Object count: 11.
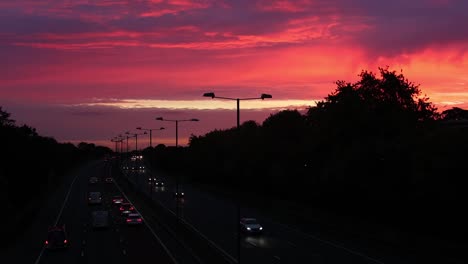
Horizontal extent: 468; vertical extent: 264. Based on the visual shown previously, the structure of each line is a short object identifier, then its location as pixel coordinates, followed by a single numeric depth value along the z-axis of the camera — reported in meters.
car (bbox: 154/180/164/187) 147.00
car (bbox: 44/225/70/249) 49.69
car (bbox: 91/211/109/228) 64.00
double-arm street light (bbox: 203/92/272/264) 34.84
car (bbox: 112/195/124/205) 93.46
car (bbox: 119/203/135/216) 76.05
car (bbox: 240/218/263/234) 58.52
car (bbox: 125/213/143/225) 66.69
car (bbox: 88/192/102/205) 95.25
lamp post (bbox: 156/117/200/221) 62.67
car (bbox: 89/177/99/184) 151.85
